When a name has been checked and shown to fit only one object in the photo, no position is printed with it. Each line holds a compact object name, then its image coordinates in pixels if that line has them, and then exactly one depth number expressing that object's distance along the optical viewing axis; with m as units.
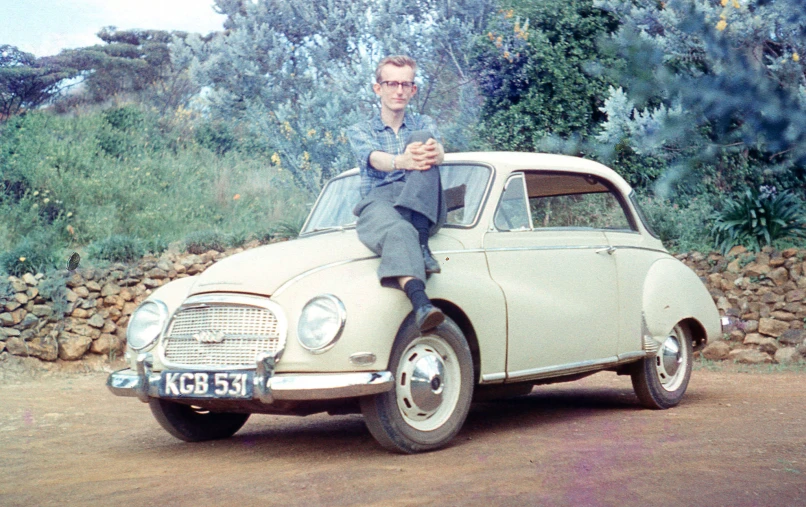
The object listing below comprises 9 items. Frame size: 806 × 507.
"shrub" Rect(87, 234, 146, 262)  12.73
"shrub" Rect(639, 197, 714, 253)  12.40
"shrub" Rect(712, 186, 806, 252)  11.54
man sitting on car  5.32
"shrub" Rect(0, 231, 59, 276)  11.90
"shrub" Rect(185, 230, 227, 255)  13.30
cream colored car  5.18
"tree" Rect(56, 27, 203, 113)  27.28
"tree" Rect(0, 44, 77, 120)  21.08
